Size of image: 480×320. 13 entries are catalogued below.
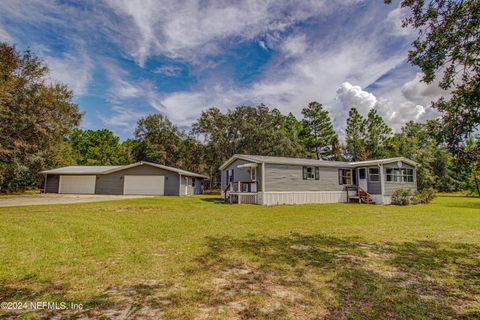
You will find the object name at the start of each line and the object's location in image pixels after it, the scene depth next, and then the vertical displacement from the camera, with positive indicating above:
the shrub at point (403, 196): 18.38 -0.56
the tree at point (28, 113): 19.61 +6.07
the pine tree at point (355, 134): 42.12 +9.48
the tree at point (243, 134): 36.44 +7.98
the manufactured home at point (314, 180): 17.86 +0.57
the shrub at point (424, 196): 18.75 -0.55
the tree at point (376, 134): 40.75 +9.12
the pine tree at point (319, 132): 43.19 +9.93
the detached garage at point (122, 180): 25.59 +0.35
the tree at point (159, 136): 41.75 +8.37
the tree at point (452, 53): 4.64 +2.86
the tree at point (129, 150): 43.12 +6.45
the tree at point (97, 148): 49.51 +7.41
